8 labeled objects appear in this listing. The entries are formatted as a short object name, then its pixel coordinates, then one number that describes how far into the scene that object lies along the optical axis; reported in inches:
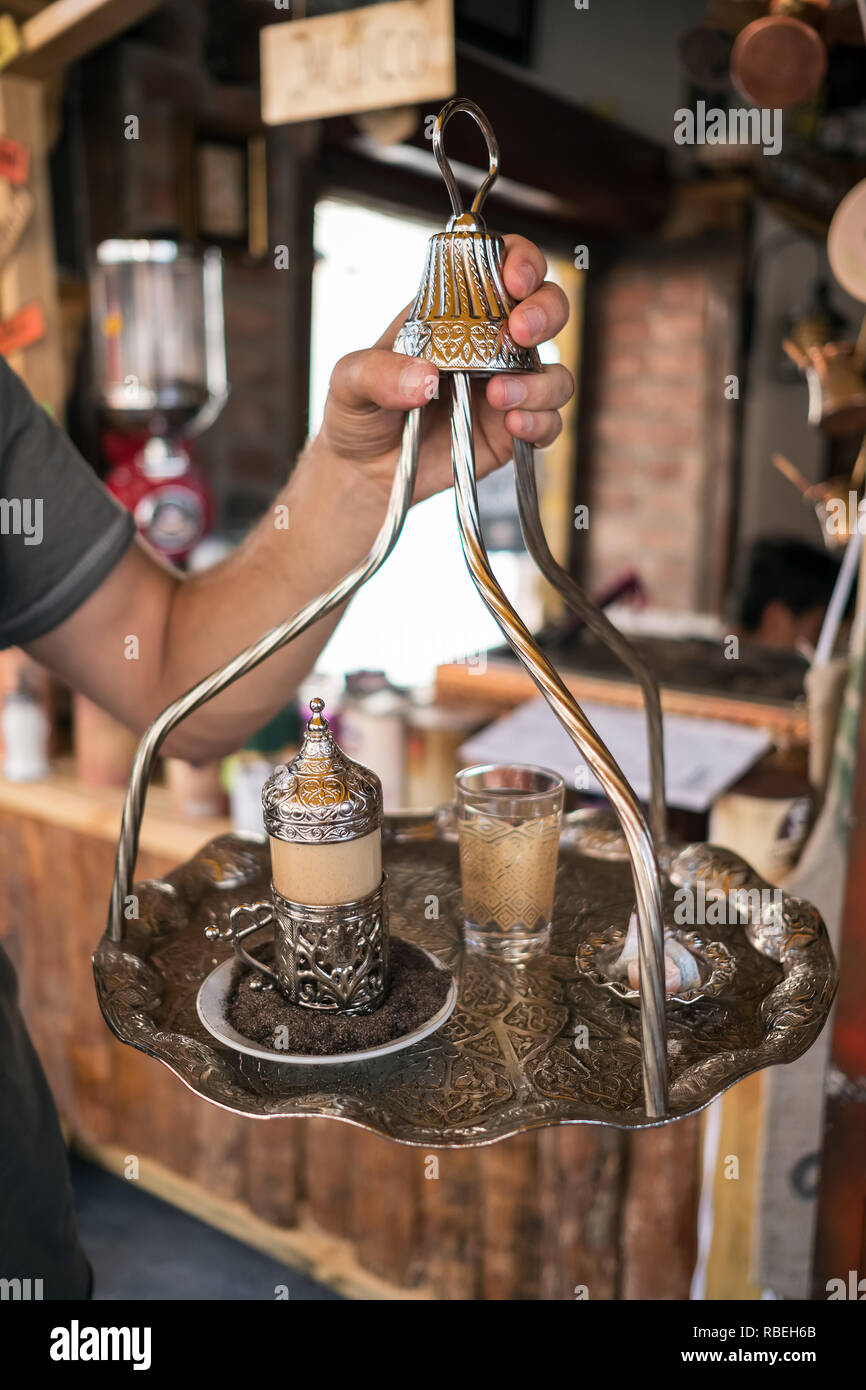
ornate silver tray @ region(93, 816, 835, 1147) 22.0
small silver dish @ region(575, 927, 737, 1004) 27.3
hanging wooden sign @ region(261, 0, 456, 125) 55.1
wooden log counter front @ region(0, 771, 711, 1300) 67.9
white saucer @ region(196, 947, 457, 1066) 23.6
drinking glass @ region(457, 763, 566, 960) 29.8
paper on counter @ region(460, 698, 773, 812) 65.8
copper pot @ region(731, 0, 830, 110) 51.3
